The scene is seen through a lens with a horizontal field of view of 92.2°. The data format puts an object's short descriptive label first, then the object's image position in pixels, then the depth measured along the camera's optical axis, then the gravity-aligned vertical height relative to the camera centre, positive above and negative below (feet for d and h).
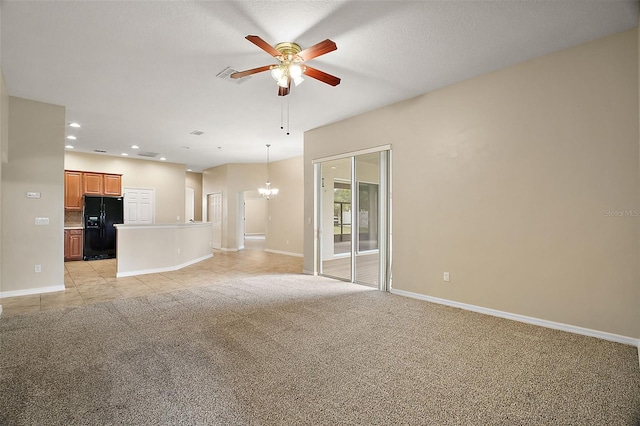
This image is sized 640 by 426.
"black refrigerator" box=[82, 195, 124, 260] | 27.07 -0.75
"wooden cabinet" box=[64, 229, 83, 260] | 26.78 -2.44
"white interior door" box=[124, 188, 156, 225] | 31.58 +1.09
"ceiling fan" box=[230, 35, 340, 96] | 9.36 +4.75
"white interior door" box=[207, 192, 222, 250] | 36.91 +0.12
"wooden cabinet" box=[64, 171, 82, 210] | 26.94 +2.33
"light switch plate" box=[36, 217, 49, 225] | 15.94 -0.21
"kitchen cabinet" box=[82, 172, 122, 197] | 27.99 +3.05
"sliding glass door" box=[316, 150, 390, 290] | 16.99 -0.15
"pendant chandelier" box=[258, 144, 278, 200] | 31.58 +2.54
